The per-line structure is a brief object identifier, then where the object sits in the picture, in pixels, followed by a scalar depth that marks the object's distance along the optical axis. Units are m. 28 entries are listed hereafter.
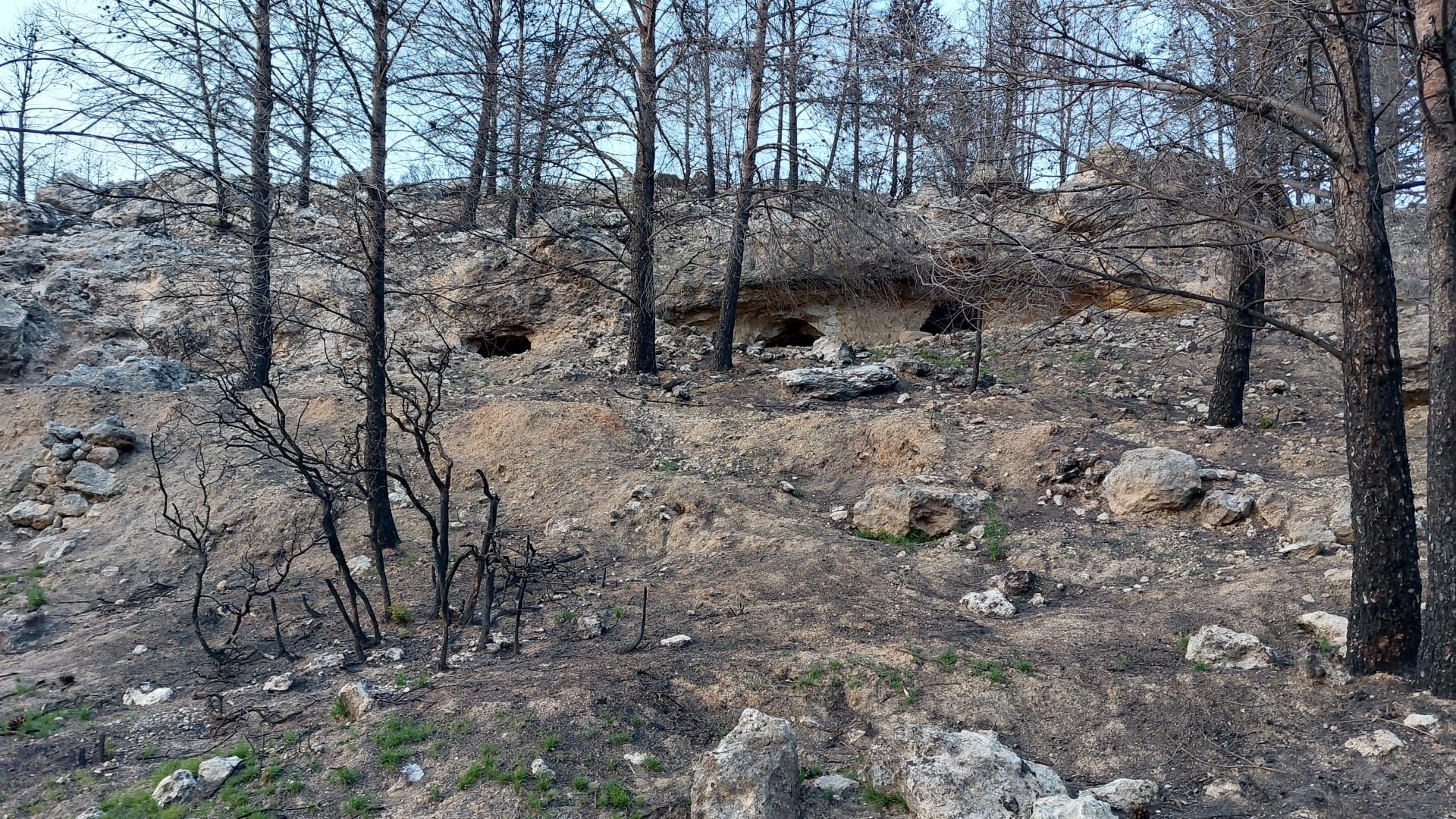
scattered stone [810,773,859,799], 4.00
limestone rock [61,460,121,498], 9.38
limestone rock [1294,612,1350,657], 4.97
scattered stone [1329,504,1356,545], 6.64
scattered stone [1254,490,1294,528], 7.05
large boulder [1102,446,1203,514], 7.52
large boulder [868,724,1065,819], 3.59
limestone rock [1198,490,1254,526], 7.25
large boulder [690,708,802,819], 3.63
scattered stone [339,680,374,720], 4.61
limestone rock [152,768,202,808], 3.92
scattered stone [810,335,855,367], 12.77
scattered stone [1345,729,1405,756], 4.00
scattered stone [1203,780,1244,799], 3.90
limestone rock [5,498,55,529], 8.99
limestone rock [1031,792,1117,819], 3.30
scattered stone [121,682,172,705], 5.20
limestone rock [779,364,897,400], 11.05
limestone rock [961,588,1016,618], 6.24
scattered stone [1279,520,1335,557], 6.59
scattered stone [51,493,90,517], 9.12
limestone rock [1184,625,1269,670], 4.95
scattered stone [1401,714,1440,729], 4.10
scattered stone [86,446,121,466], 9.70
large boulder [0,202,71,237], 16.44
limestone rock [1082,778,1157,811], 3.71
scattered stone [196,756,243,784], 4.09
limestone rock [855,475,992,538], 7.79
